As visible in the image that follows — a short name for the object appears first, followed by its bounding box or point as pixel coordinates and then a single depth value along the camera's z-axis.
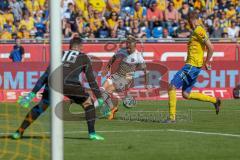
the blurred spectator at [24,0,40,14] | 31.94
